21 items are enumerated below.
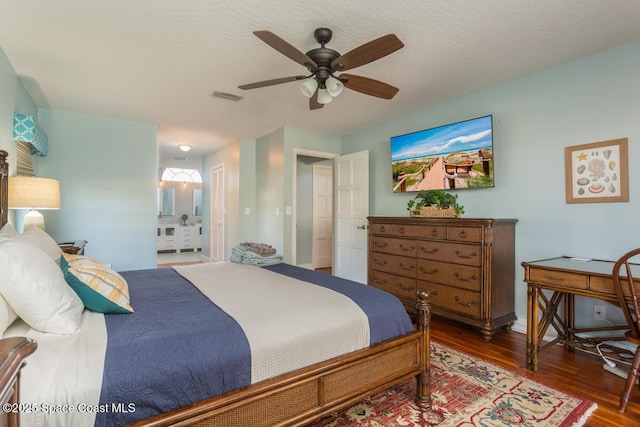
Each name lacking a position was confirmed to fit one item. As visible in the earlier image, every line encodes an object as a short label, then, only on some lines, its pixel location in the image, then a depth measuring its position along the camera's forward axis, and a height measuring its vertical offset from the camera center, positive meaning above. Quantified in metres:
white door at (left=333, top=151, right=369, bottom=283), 4.45 -0.01
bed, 1.01 -0.56
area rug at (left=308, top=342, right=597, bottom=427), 1.68 -1.11
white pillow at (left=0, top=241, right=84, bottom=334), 1.16 -0.30
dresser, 2.74 -0.50
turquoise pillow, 1.41 -0.34
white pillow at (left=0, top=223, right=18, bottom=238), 1.72 -0.10
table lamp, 2.53 +0.16
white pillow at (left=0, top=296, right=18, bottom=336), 1.13 -0.38
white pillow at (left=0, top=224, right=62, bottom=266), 1.70 -0.15
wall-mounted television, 3.15 +0.65
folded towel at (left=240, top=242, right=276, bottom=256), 2.87 -0.32
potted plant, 3.24 +0.12
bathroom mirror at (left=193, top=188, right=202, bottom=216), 9.14 +0.37
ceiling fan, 1.83 +1.00
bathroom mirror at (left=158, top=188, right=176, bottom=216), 8.82 +0.35
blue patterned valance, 2.86 +0.80
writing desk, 2.00 -0.51
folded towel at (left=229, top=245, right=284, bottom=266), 2.79 -0.39
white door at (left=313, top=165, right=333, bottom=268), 6.29 -0.05
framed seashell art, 2.40 +0.35
